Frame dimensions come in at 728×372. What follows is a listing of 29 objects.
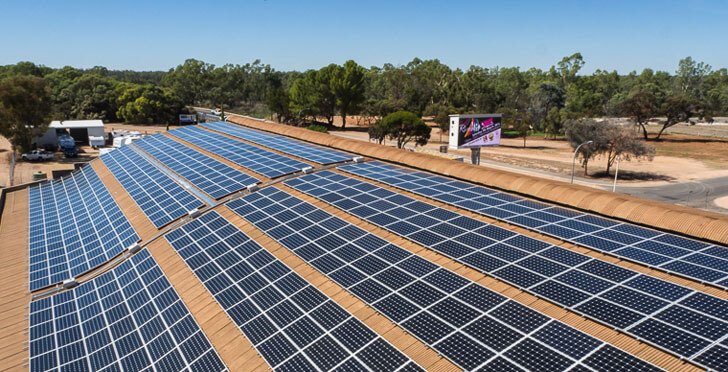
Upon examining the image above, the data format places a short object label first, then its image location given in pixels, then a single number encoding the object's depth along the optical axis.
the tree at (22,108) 64.62
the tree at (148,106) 123.44
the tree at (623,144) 64.31
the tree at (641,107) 103.50
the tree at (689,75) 195.75
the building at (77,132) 82.69
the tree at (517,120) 106.83
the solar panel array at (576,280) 11.58
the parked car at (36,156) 74.50
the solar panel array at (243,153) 31.62
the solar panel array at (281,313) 12.71
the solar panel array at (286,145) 34.09
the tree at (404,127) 87.62
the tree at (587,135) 66.12
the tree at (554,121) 113.28
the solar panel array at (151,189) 26.80
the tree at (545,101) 129.75
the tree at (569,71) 194.88
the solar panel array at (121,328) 14.76
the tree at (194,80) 178.75
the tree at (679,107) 99.81
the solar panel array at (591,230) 15.05
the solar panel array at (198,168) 29.12
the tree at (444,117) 115.25
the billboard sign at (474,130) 62.72
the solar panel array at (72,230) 24.12
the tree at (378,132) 88.19
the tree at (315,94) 120.00
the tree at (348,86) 118.31
